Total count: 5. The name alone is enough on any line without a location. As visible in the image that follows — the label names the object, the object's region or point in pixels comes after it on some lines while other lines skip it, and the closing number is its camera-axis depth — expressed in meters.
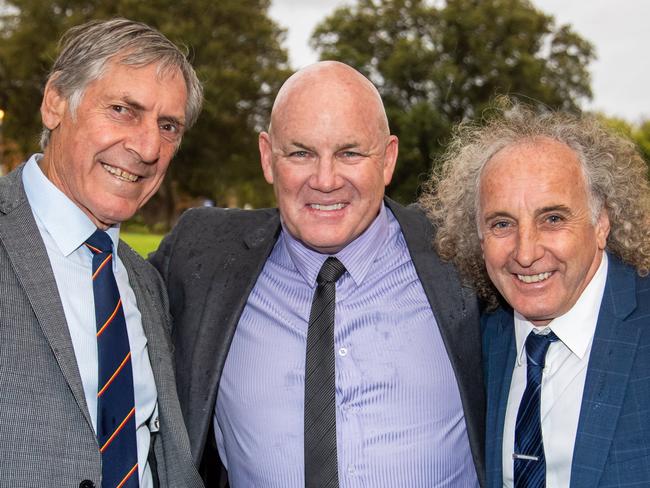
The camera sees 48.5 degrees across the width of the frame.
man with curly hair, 2.42
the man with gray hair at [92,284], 2.23
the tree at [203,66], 20.72
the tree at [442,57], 24.30
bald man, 2.76
